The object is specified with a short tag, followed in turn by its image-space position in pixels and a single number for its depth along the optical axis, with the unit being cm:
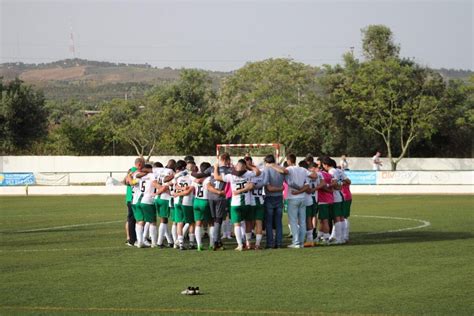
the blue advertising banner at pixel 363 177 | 5203
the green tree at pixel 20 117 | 7856
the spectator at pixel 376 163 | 6078
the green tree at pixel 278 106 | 7400
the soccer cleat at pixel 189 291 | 1380
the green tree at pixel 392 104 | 7212
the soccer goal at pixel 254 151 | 6631
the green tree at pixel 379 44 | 8238
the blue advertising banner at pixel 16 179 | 5625
